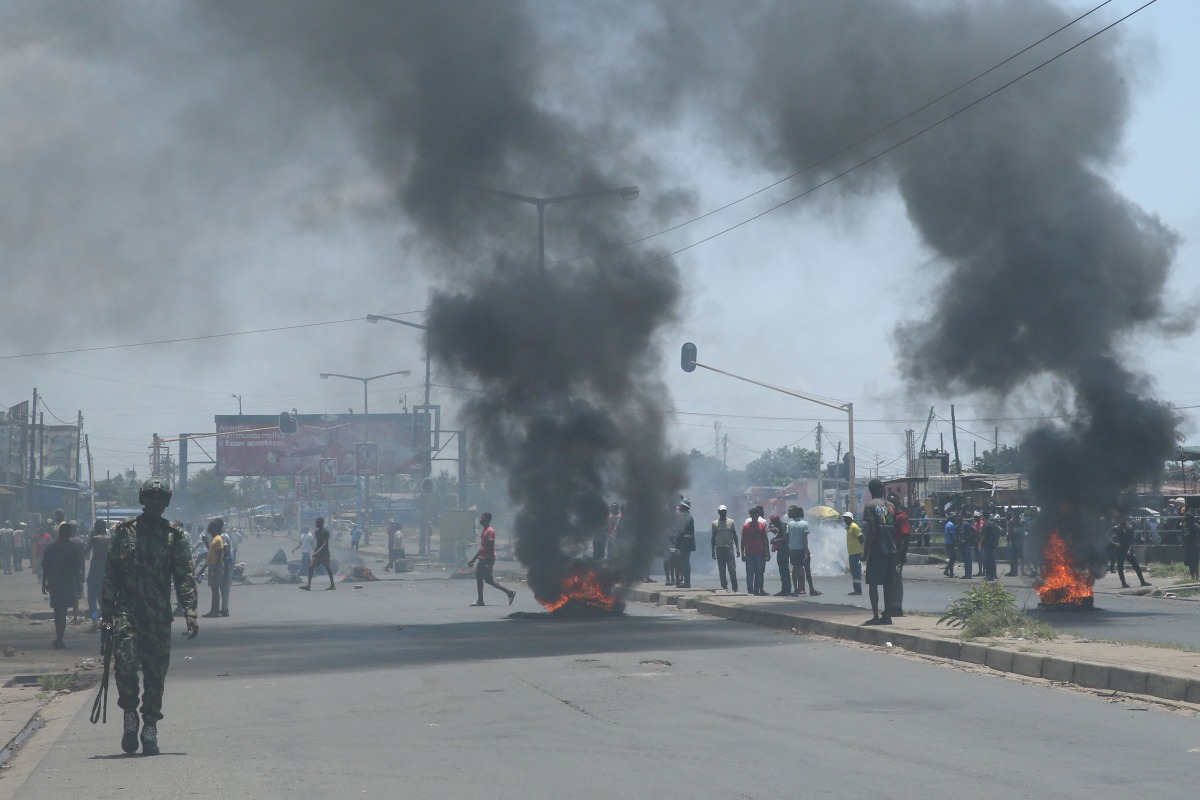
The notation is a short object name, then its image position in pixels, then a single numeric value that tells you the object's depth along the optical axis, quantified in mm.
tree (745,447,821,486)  111625
